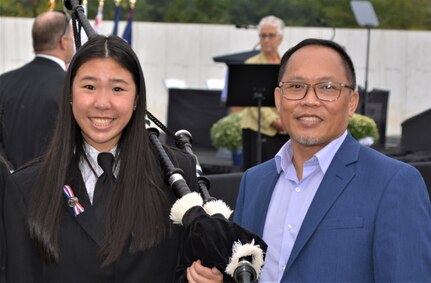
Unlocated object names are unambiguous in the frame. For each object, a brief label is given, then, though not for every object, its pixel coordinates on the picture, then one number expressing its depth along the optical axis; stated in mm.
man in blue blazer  2449
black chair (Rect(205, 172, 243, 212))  5656
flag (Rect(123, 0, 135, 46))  14386
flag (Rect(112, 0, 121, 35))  13773
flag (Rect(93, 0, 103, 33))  11759
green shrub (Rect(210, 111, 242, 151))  10461
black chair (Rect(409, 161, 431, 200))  7262
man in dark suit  6176
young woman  2838
